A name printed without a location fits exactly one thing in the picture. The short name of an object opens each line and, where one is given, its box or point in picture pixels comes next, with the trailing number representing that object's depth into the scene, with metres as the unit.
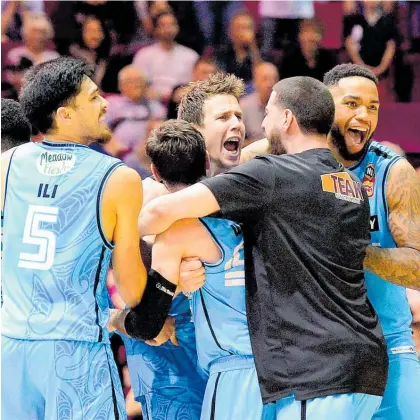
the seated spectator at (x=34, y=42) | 17.86
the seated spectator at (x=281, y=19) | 18.16
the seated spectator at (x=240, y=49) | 17.87
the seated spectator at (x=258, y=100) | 17.44
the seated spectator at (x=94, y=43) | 17.89
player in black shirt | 6.69
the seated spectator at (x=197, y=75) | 17.53
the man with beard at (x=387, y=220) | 8.51
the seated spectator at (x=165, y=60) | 17.83
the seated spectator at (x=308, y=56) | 17.78
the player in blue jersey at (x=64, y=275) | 7.04
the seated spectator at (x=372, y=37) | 17.95
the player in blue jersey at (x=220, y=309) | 7.09
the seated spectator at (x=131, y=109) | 17.33
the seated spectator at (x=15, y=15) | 18.12
